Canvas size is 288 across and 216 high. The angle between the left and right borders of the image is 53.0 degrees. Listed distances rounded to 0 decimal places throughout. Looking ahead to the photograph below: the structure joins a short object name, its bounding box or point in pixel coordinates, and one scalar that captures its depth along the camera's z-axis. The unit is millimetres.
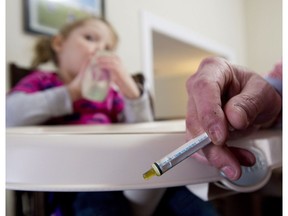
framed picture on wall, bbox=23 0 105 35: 931
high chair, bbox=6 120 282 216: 251
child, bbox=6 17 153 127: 604
